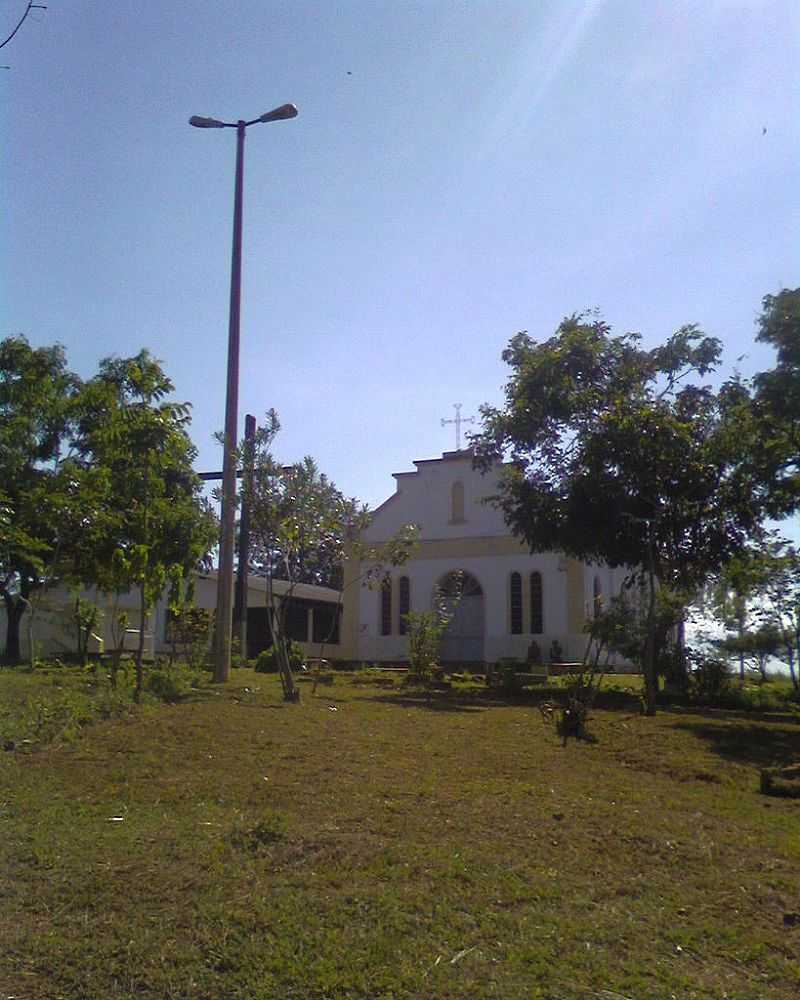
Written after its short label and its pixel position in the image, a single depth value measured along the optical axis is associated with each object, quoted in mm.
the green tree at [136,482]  12312
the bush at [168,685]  12367
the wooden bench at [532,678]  21238
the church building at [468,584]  32156
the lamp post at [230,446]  14617
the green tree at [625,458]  16484
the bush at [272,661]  21359
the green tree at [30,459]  12766
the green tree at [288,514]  13602
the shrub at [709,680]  18672
